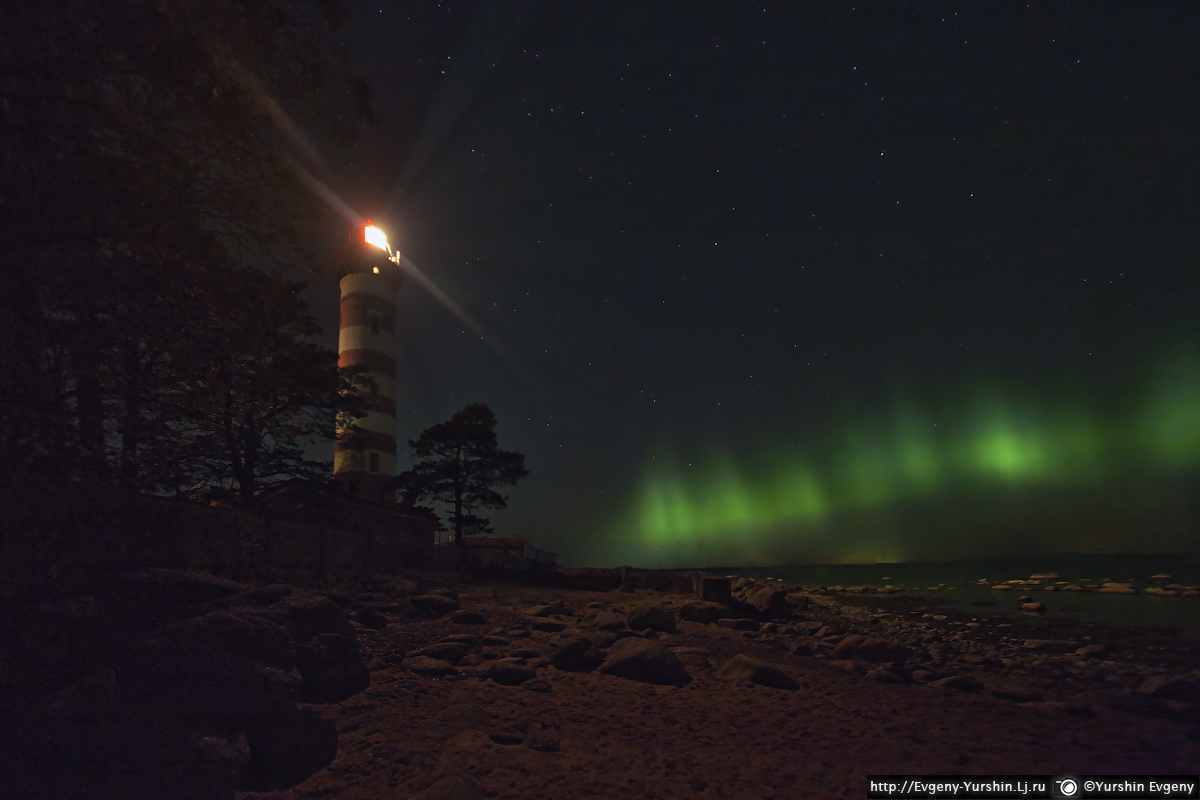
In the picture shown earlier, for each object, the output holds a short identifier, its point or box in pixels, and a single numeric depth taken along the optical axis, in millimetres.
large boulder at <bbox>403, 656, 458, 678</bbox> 8445
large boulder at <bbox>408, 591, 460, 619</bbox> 13266
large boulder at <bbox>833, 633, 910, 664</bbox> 12242
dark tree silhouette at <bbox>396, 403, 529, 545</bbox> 39188
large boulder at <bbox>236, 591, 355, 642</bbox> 6770
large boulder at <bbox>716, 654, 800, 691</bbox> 9477
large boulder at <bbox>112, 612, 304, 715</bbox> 5000
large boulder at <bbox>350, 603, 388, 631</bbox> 11156
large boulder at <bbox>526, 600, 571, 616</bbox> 15757
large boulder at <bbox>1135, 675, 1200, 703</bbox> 9180
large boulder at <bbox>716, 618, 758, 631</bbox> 17781
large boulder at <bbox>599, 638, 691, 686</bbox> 9266
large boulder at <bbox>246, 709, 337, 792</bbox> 4996
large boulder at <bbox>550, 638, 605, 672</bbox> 9670
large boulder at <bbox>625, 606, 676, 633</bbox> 14188
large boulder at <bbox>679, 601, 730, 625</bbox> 18594
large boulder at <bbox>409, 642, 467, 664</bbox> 9234
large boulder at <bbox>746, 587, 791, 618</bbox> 23969
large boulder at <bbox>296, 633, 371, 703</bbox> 6676
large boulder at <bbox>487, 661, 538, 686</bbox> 8414
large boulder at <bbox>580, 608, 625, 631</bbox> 13125
